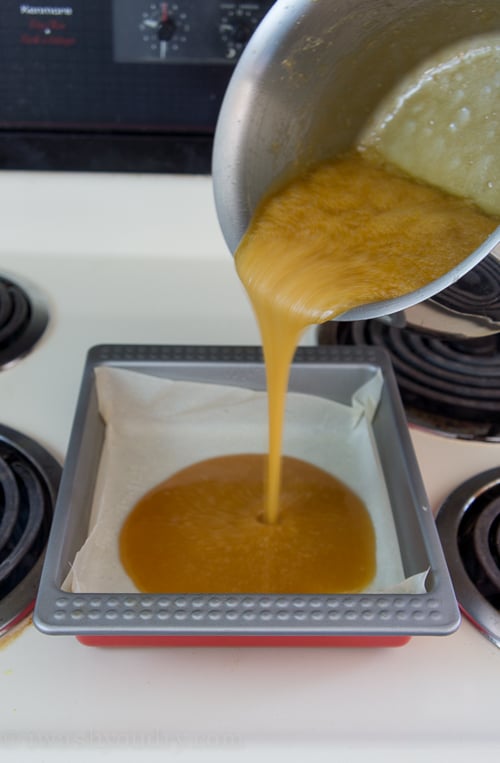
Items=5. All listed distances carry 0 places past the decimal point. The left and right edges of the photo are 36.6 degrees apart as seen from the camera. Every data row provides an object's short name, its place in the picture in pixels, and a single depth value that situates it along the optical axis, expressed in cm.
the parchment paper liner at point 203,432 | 67
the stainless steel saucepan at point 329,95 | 53
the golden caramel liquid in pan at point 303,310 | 56
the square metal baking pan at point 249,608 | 46
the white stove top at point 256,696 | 45
